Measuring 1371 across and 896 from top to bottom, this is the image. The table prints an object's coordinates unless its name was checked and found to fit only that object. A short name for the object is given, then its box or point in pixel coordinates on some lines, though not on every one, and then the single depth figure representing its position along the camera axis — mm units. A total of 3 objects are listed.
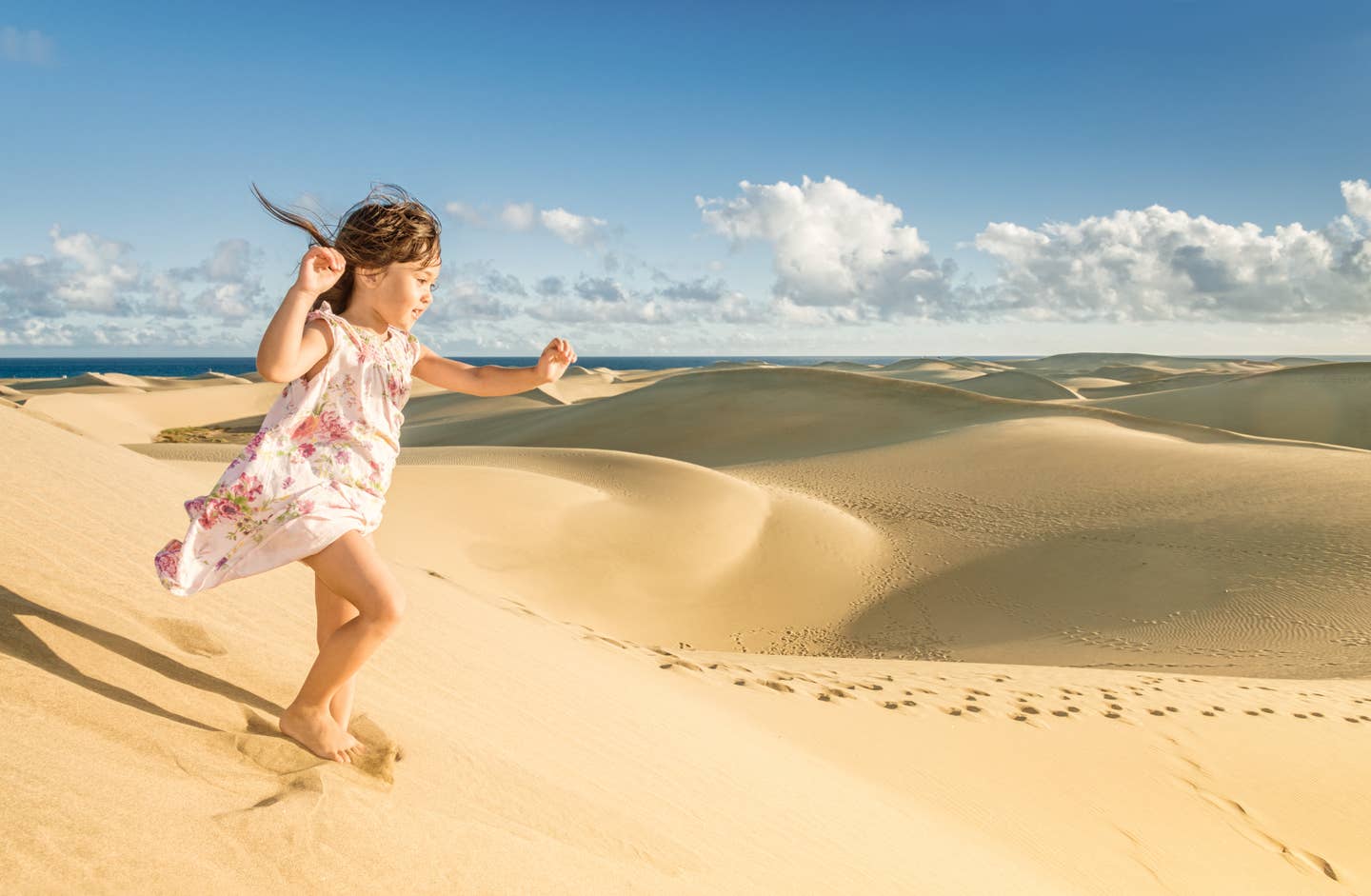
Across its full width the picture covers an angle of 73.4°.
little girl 2295
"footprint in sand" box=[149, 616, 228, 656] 2855
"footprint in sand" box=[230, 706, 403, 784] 2268
